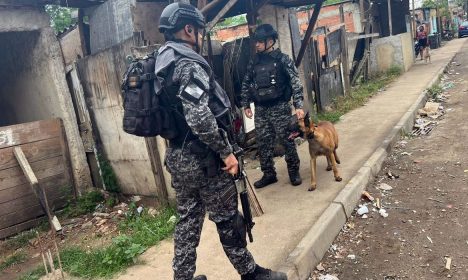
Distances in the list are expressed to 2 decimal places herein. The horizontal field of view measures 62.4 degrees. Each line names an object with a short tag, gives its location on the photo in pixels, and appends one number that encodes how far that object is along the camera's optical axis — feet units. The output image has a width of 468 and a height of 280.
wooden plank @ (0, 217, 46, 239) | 15.62
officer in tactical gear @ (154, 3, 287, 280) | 7.40
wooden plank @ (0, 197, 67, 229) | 15.66
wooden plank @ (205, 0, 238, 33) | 14.28
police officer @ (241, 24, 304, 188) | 14.48
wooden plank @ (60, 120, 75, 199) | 17.51
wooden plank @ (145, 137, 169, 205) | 14.83
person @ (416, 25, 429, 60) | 51.65
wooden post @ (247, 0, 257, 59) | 19.48
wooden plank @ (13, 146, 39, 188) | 15.20
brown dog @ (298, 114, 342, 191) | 13.87
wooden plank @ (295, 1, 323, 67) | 19.82
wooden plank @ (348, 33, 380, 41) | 38.51
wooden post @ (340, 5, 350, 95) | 31.76
